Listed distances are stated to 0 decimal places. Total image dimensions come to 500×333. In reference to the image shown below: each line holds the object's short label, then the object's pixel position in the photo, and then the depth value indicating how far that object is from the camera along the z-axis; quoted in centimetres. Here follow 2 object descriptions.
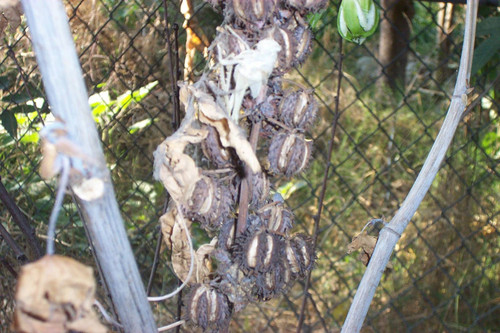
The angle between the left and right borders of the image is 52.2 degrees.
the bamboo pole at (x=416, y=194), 51
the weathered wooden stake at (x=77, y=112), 31
